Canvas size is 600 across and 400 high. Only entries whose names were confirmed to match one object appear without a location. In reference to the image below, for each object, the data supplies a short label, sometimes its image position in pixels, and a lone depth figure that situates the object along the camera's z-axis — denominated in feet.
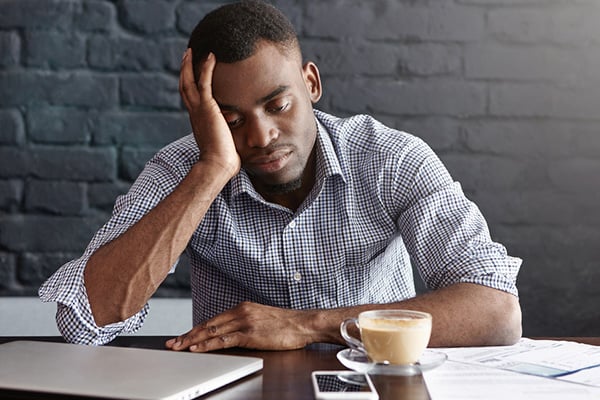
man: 4.56
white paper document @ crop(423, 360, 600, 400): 3.07
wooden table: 3.07
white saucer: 3.37
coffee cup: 3.42
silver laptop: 2.93
